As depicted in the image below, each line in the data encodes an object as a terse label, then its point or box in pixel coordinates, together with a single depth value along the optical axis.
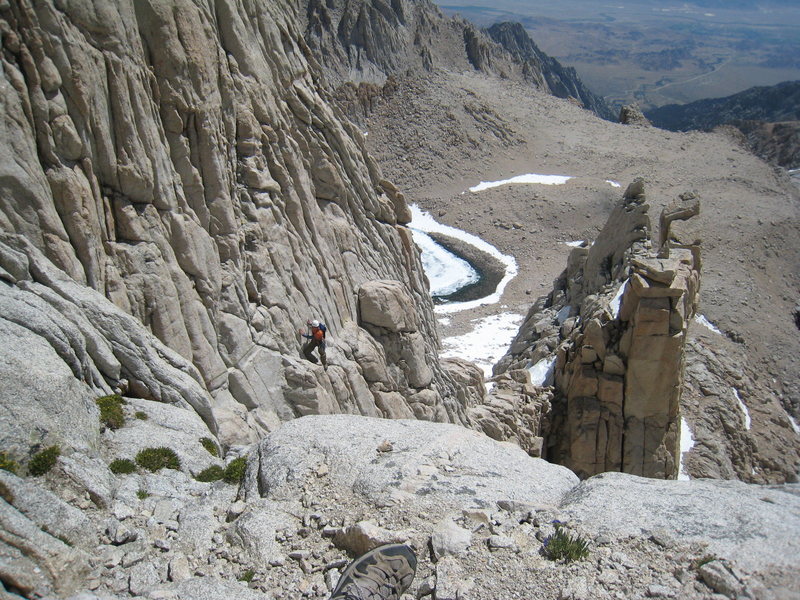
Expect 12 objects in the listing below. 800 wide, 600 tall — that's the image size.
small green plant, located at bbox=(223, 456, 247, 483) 11.48
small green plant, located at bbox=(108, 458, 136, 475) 10.25
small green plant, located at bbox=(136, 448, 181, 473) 10.70
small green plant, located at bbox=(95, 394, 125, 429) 11.07
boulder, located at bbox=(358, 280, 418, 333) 22.48
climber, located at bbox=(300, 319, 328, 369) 17.86
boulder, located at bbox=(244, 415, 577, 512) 10.85
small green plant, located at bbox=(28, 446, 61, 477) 8.95
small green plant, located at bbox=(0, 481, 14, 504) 8.00
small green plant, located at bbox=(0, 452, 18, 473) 8.55
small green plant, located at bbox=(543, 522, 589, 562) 9.17
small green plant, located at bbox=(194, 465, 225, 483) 11.30
